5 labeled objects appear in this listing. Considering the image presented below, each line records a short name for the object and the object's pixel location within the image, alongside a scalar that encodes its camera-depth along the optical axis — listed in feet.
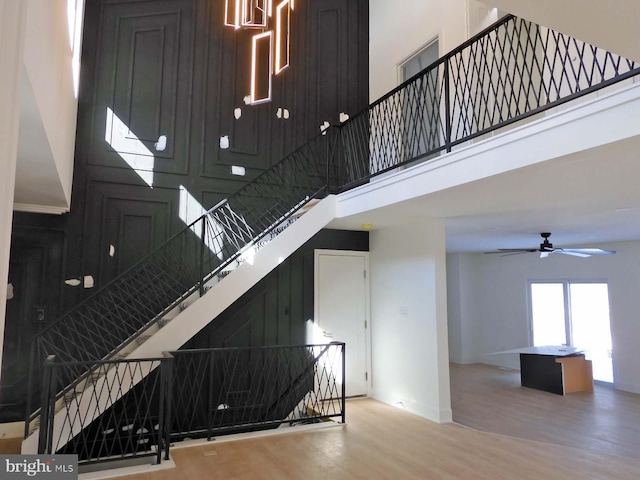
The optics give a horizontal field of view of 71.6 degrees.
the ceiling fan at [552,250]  21.93
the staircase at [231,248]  15.46
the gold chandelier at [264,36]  19.27
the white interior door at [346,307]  22.45
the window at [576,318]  28.02
